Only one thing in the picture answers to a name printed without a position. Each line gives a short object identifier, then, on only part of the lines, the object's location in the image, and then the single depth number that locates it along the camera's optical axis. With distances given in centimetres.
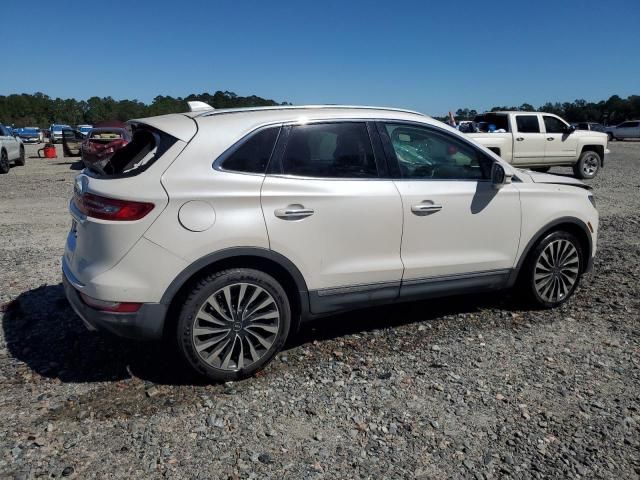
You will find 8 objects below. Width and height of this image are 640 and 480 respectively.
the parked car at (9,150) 1736
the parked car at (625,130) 4406
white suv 328
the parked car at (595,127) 4051
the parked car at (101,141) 1639
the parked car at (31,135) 4813
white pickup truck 1535
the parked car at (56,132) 4531
